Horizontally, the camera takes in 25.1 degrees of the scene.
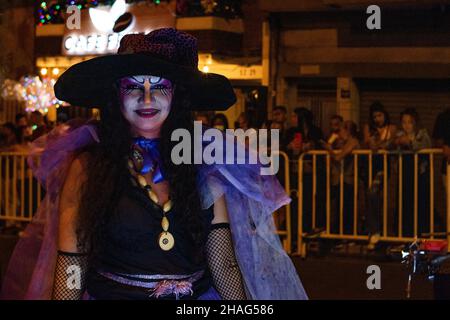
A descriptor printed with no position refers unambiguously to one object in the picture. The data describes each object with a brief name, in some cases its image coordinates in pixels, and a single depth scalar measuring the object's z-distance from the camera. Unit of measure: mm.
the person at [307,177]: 11148
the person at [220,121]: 12547
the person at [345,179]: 10961
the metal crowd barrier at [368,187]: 10547
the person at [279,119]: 11945
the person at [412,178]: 10578
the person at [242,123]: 13709
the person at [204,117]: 13444
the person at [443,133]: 10633
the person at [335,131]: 11248
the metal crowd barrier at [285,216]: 11149
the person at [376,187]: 10789
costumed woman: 3420
